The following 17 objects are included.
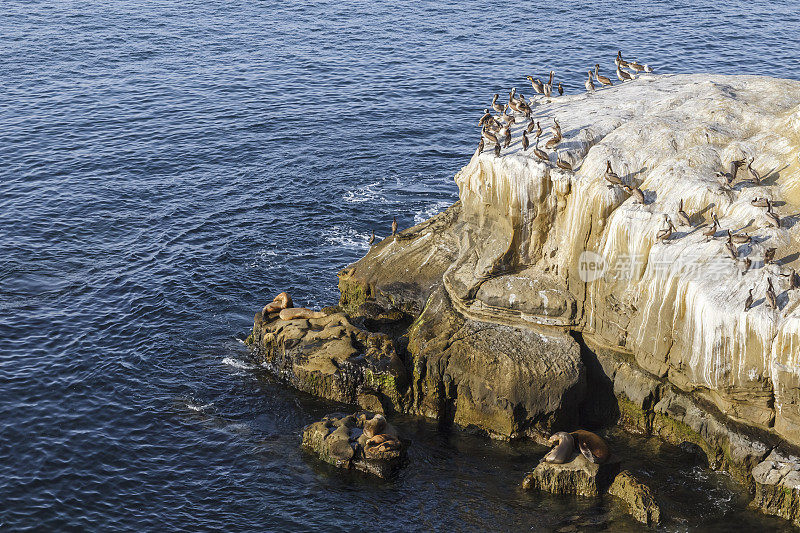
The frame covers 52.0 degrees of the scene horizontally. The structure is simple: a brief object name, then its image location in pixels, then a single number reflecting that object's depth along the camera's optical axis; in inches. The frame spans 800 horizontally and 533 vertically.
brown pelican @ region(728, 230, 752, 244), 1154.0
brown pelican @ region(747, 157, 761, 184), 1246.3
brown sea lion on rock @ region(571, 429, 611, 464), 1169.4
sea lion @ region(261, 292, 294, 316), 1534.2
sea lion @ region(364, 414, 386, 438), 1242.4
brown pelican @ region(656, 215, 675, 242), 1205.7
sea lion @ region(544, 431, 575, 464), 1164.5
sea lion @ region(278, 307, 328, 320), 1504.7
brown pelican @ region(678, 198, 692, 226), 1221.7
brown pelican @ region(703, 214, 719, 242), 1193.4
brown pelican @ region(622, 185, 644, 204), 1267.2
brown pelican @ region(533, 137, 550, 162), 1342.3
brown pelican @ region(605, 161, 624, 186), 1278.3
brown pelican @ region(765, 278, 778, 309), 1099.3
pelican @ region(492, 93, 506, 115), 1633.4
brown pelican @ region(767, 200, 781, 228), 1182.3
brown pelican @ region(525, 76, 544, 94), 1770.4
